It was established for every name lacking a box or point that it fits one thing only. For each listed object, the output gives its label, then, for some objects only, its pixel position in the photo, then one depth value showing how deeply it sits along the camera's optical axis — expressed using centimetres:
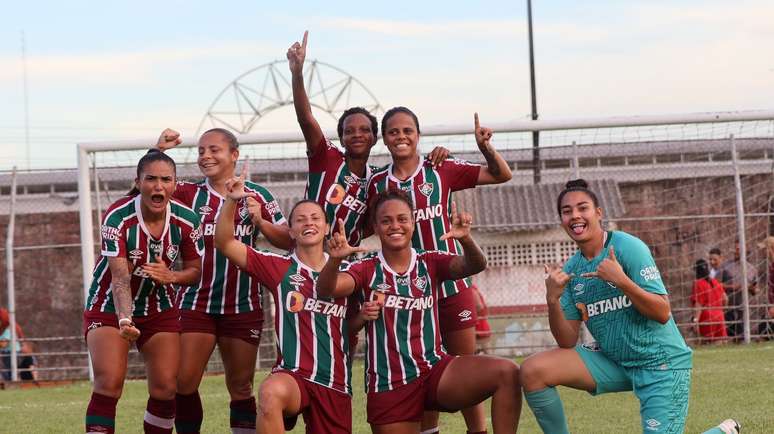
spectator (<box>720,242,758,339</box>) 1590
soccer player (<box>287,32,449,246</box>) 722
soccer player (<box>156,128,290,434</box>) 730
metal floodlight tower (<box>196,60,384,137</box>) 2405
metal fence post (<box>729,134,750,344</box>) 1532
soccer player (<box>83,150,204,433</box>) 688
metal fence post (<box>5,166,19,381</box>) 1484
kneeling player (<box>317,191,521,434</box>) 636
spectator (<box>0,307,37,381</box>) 1540
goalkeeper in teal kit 614
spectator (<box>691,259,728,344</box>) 1582
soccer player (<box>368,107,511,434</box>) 707
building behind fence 1522
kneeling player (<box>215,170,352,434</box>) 639
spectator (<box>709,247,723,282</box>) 1602
